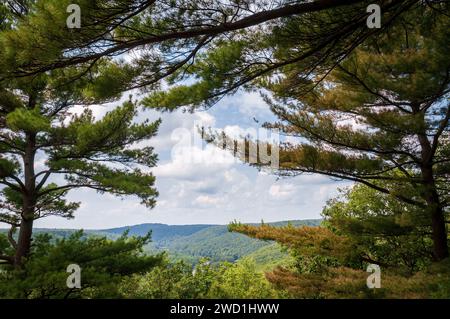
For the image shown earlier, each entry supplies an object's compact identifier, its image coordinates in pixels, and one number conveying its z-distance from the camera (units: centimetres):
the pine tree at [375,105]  530
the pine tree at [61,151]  798
